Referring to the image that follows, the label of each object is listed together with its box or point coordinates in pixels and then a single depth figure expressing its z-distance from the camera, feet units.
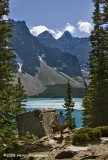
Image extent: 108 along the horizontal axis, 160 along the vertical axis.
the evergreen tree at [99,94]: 63.52
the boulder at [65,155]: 36.65
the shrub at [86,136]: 43.50
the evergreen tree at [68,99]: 140.26
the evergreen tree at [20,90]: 133.08
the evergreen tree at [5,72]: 55.65
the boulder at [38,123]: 63.26
